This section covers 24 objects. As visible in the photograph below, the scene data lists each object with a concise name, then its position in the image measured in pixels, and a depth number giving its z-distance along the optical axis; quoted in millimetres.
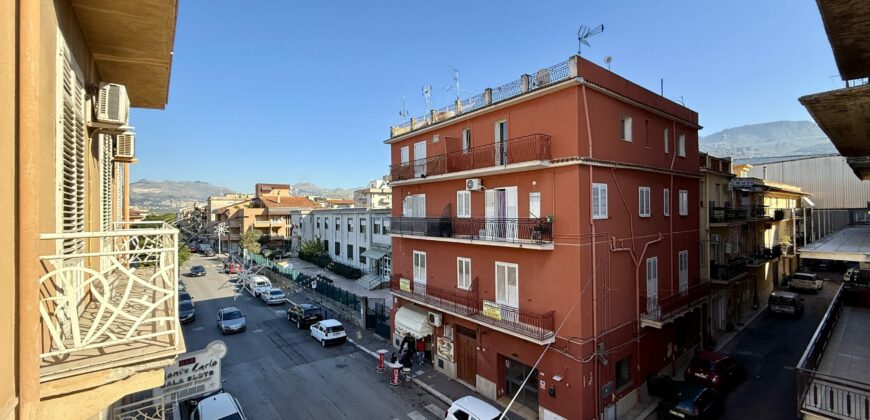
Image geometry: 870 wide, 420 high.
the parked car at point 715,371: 15898
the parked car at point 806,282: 31583
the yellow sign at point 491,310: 14742
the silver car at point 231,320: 24266
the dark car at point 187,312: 26438
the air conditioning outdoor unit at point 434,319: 18141
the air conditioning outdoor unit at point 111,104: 6035
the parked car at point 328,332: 21992
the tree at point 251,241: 55375
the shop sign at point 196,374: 10234
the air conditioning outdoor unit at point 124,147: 9922
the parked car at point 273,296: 31506
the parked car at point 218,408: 12375
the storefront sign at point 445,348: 18078
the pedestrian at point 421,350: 19594
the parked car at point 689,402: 13242
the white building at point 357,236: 37625
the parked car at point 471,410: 12820
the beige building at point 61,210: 2986
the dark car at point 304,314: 25125
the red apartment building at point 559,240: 13195
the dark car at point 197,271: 46816
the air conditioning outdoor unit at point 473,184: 16086
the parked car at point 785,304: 25484
